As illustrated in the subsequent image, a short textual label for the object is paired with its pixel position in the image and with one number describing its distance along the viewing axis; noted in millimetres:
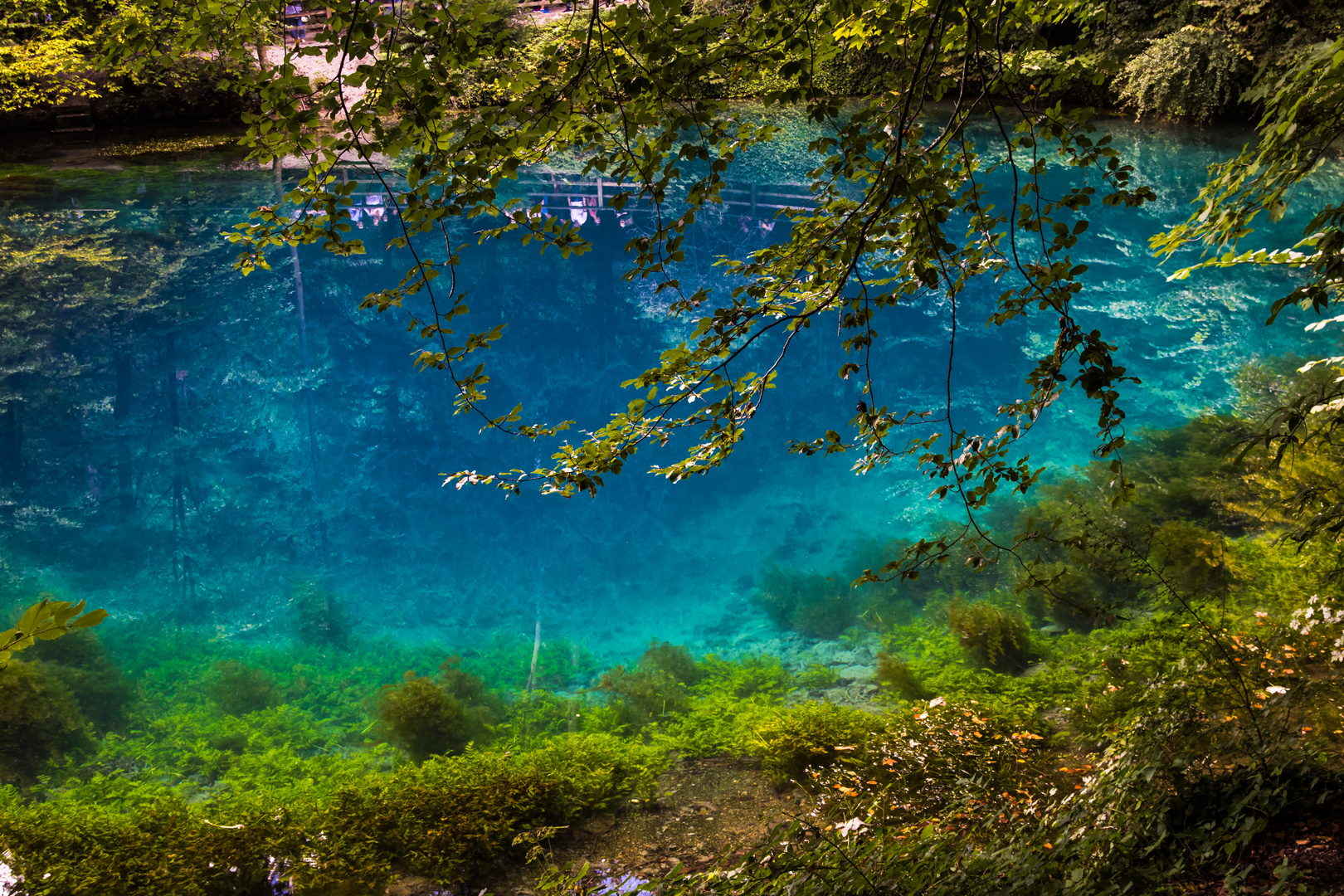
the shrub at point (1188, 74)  18109
